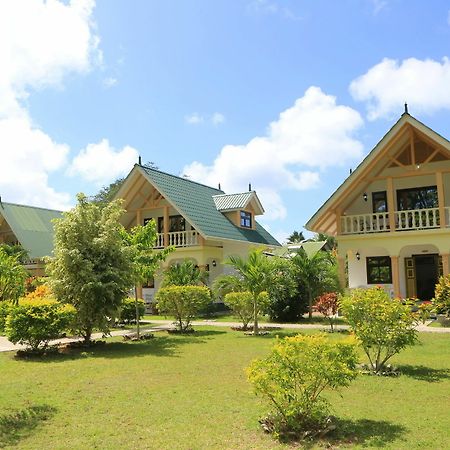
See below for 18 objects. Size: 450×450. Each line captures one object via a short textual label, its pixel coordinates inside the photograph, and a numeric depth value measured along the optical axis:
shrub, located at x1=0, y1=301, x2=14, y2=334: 17.30
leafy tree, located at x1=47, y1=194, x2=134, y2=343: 14.45
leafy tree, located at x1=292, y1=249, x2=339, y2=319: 20.95
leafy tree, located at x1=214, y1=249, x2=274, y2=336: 17.11
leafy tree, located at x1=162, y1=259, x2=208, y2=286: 23.00
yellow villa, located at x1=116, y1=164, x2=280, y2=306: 27.12
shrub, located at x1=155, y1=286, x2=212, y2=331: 17.56
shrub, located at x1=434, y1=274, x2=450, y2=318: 16.16
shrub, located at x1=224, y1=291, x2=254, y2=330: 17.86
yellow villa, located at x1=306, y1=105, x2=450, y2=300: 20.58
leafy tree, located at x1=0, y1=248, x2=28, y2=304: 19.84
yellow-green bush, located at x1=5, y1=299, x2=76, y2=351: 13.09
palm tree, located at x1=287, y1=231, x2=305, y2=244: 71.55
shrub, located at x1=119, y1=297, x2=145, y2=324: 20.62
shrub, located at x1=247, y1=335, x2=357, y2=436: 6.43
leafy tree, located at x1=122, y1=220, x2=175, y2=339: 16.41
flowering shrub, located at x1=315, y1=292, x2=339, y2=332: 16.53
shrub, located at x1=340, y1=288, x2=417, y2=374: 9.84
